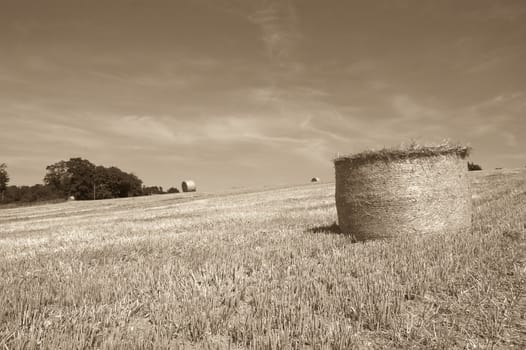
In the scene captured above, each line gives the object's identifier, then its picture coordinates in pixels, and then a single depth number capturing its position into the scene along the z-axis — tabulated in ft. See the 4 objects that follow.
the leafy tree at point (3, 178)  279.61
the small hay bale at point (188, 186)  189.06
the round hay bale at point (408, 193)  26.84
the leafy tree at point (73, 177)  316.81
